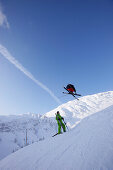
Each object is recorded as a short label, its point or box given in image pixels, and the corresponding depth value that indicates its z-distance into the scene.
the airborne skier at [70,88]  8.01
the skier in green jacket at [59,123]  6.71
